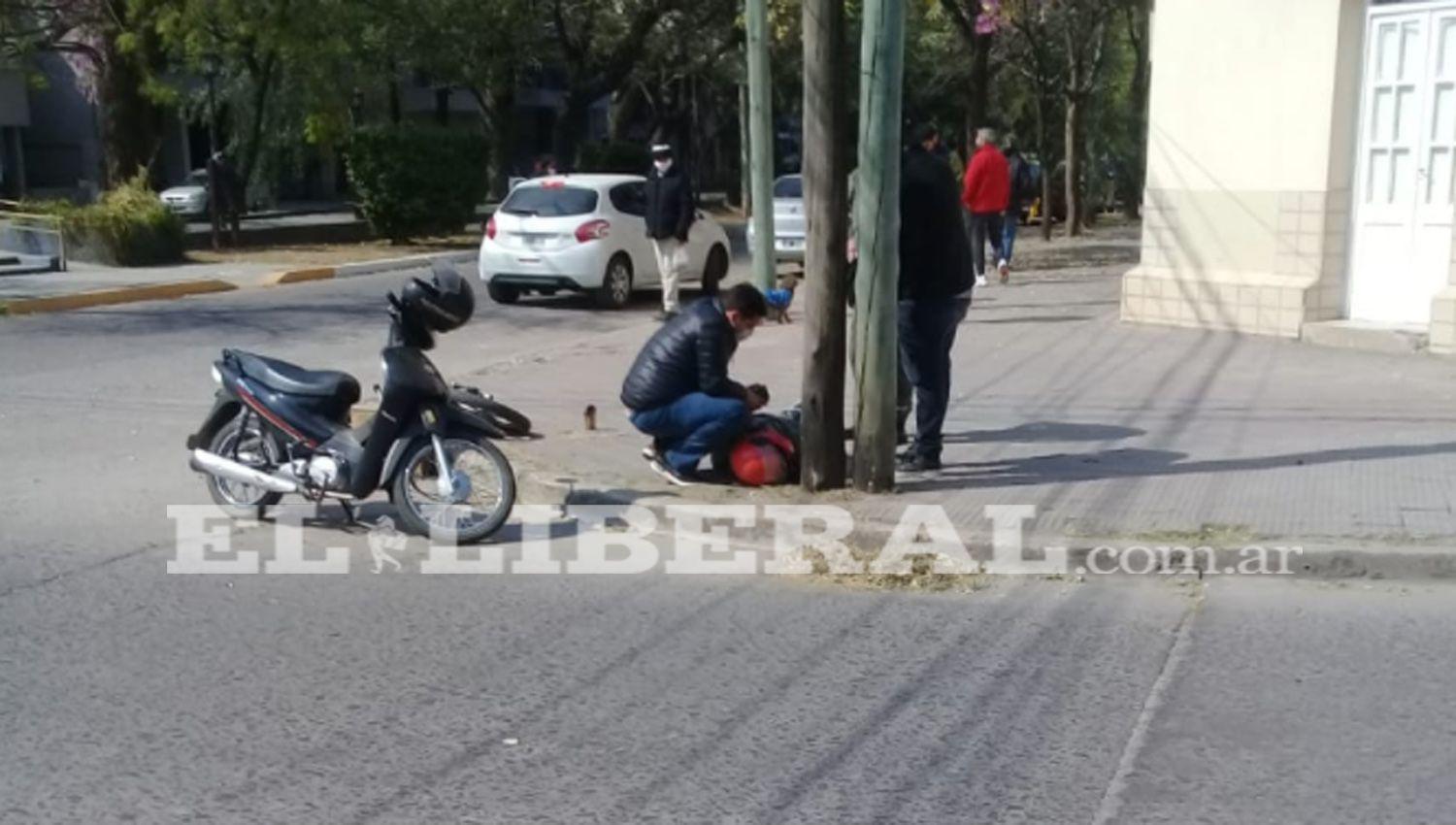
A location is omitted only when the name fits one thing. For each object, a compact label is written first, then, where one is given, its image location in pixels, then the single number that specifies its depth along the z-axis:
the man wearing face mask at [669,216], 16.48
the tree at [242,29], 23.95
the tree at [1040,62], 29.89
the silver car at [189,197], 37.81
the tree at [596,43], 35.84
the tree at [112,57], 25.70
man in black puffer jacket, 8.31
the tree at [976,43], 26.72
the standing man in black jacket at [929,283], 8.58
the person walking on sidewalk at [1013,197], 19.58
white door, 12.66
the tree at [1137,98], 31.17
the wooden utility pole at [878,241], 7.79
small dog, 10.27
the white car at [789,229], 23.34
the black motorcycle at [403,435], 7.58
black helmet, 7.65
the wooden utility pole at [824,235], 8.01
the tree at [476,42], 33.44
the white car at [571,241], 18.52
